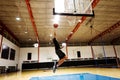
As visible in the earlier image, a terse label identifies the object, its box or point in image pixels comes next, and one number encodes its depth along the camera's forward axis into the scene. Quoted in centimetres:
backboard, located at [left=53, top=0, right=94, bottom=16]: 593
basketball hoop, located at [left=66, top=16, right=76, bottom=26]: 946
